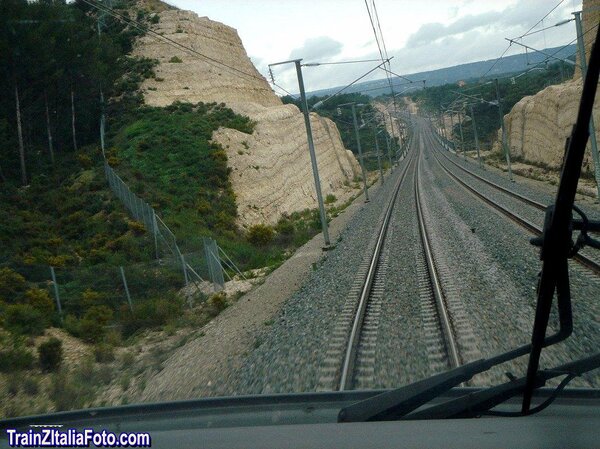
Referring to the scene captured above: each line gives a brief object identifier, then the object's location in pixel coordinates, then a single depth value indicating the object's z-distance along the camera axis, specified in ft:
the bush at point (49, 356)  42.52
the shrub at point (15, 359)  39.93
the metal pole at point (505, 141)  137.15
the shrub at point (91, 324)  49.67
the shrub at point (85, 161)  126.72
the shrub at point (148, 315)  52.85
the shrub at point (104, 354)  42.94
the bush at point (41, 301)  52.85
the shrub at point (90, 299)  55.62
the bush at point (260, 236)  100.78
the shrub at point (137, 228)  87.81
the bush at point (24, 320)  48.42
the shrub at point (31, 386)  34.88
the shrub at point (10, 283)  57.27
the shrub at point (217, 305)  54.45
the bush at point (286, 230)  106.63
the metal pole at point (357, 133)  139.17
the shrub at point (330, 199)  165.89
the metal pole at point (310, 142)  75.57
